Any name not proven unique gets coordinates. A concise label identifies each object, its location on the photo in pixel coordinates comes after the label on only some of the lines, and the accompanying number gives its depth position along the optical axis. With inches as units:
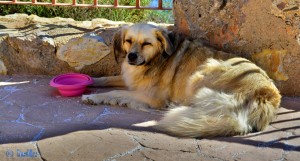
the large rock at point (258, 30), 162.7
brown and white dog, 131.0
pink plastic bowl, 170.1
